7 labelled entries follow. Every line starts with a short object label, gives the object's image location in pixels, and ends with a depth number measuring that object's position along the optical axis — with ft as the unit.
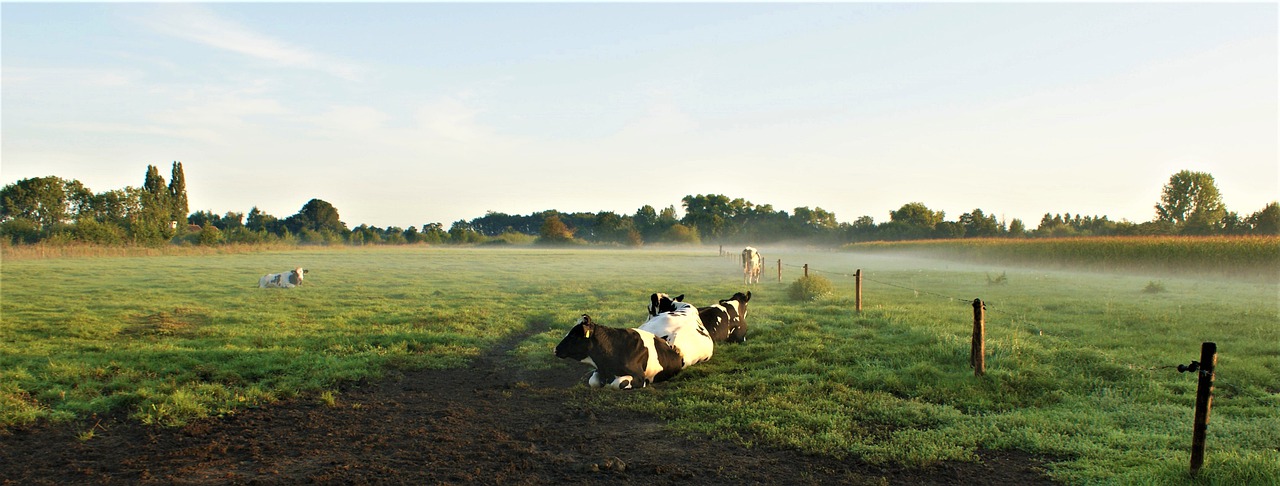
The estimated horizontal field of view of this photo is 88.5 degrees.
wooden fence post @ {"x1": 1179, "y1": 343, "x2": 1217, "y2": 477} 15.53
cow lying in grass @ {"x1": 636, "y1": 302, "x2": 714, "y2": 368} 30.64
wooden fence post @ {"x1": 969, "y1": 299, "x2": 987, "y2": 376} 26.53
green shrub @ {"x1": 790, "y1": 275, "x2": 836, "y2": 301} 59.16
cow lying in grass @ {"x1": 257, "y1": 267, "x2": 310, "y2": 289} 70.28
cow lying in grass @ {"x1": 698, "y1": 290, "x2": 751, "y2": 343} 35.62
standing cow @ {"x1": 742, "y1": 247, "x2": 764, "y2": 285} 84.48
